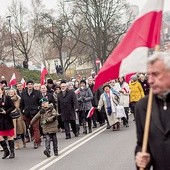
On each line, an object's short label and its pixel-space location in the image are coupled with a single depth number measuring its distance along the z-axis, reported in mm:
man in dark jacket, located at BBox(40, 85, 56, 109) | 13898
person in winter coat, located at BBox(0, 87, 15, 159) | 10906
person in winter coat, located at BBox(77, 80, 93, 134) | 14883
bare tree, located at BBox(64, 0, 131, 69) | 46188
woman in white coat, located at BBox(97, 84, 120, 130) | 14828
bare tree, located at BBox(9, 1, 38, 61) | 58656
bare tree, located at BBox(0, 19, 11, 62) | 57562
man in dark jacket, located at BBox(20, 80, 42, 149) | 13016
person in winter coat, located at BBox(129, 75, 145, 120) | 16391
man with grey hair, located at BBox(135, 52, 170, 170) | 3691
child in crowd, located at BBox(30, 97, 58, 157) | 10453
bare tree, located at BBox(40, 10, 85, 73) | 50062
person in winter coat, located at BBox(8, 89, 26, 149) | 12633
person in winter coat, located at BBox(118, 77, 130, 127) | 16234
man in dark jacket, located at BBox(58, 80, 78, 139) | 13695
